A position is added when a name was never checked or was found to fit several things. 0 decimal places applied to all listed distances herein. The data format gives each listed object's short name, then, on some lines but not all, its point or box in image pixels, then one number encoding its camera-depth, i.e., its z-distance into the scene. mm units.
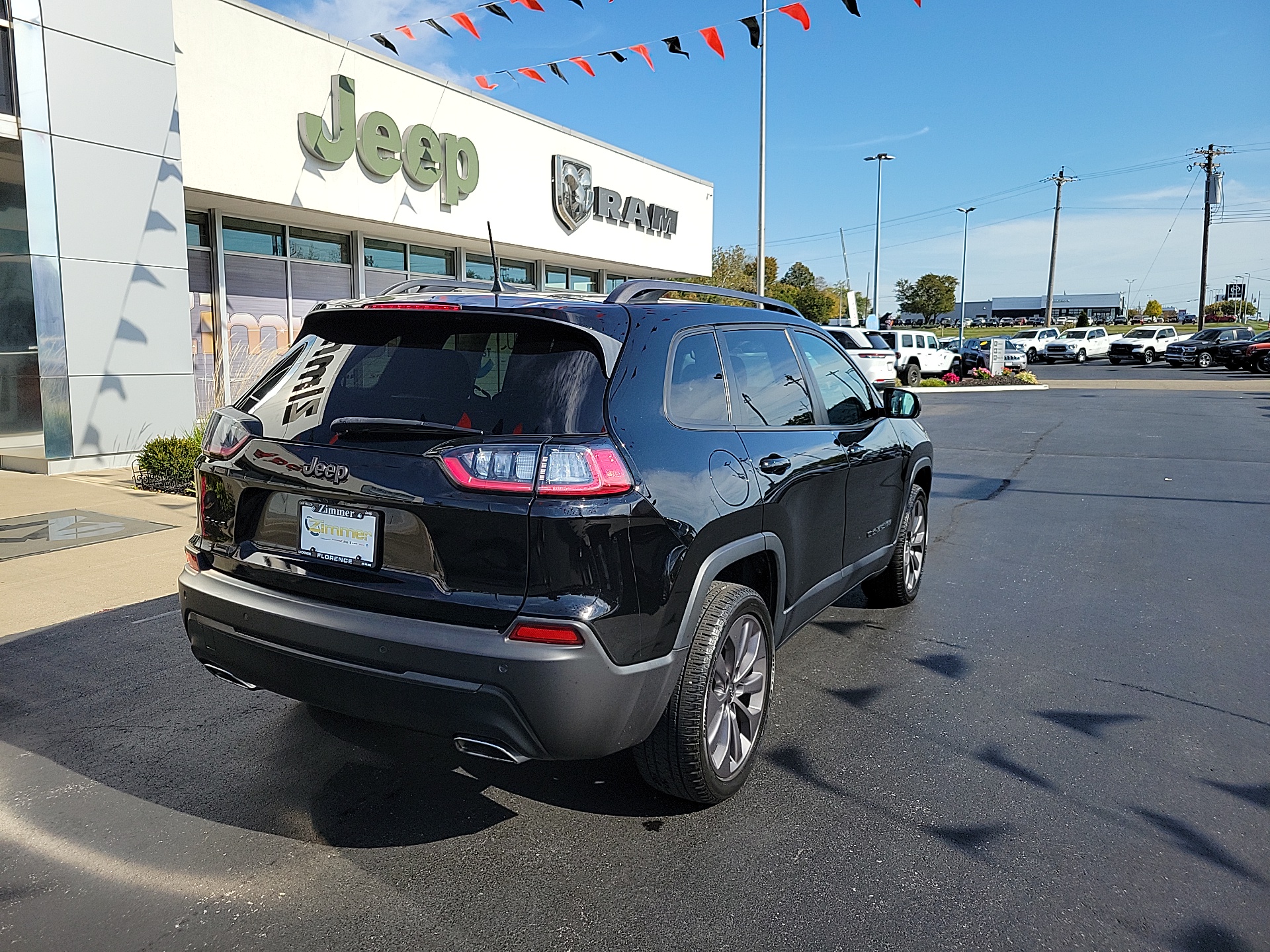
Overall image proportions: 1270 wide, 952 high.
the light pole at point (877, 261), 50791
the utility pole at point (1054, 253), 61438
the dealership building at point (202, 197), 10047
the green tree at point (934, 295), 94375
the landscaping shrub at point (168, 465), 9281
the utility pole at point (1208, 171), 53831
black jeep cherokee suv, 2680
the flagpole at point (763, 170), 24984
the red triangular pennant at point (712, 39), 14188
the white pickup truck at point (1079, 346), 47906
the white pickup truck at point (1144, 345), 44969
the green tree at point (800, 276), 83312
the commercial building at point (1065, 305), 149350
